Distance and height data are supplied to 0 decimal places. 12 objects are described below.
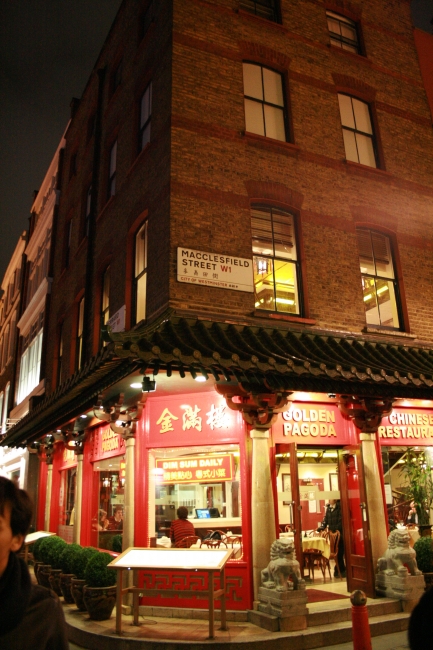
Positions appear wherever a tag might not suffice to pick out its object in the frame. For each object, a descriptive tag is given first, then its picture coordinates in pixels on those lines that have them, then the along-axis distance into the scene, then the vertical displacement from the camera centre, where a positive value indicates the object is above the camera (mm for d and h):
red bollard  5773 -1335
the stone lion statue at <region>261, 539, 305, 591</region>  8320 -1075
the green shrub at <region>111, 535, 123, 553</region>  11453 -829
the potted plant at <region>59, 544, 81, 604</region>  10414 -1266
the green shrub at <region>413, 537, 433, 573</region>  9984 -1090
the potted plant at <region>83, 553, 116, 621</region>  8938 -1376
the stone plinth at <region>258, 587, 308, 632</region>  8047 -1610
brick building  9492 +4800
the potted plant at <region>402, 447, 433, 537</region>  10984 +174
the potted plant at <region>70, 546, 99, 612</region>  9531 -1192
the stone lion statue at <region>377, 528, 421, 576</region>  9594 -1092
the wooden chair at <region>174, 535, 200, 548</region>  9977 -725
